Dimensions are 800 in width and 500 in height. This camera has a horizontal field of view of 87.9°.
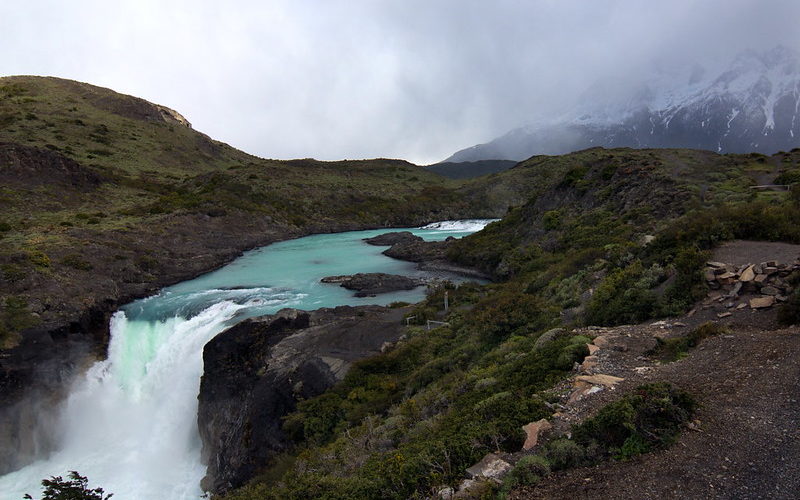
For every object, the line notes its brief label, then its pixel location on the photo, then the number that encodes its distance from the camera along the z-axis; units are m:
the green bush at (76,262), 29.94
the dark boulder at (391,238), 54.67
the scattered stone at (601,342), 9.49
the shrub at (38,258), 27.90
